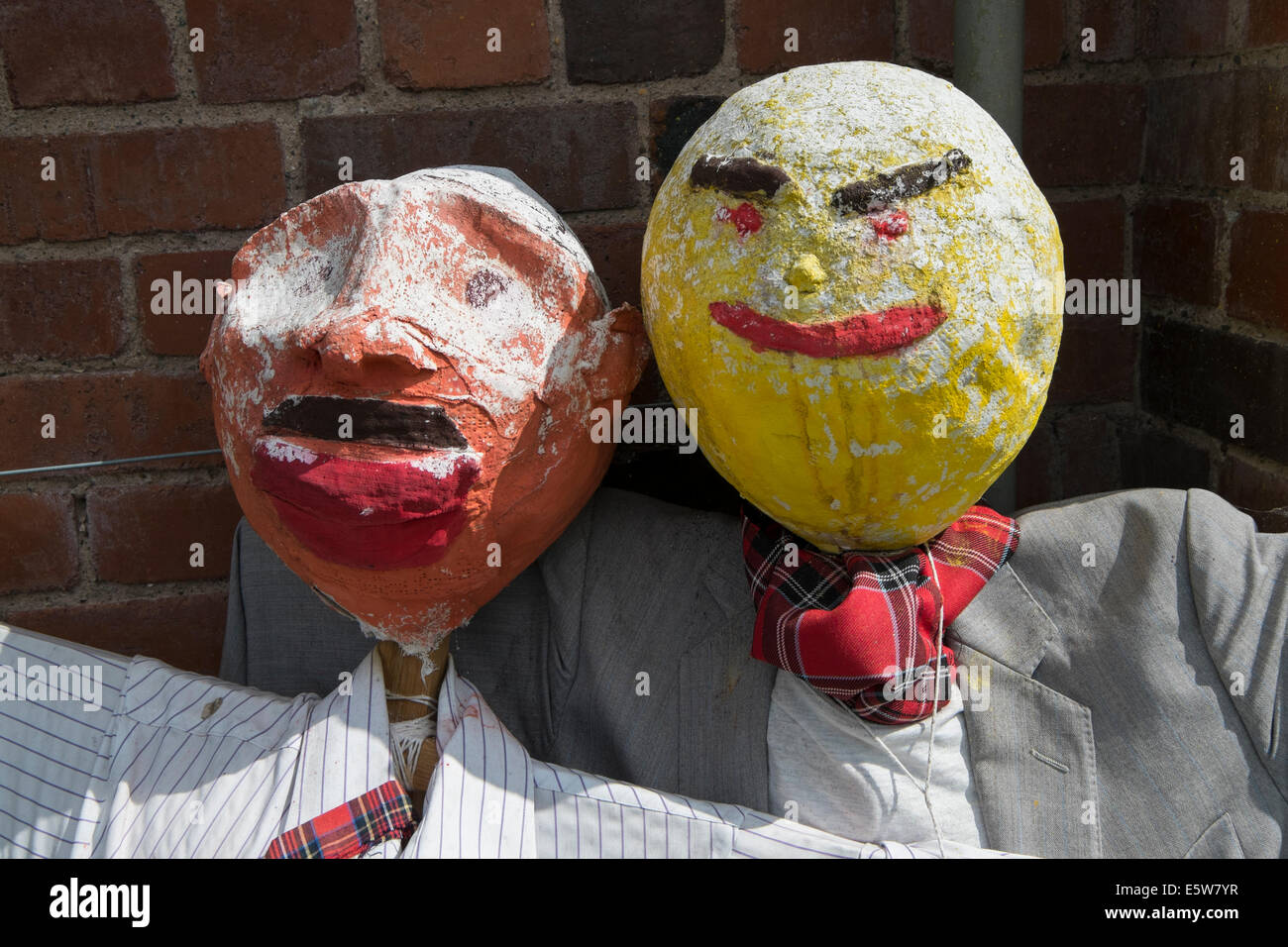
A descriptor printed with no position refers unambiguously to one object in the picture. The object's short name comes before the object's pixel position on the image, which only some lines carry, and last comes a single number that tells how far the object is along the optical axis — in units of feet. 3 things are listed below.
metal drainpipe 3.72
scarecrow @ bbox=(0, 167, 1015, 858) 2.95
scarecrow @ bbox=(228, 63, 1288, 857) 2.80
